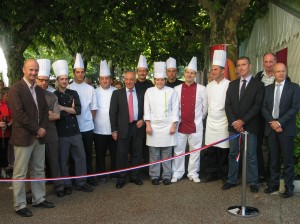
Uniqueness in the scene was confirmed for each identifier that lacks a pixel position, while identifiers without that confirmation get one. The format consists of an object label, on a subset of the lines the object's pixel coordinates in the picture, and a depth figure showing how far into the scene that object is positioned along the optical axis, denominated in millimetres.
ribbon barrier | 4926
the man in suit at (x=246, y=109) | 5848
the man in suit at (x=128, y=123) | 6414
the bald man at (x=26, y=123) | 4914
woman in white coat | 6422
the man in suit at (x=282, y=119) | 5488
